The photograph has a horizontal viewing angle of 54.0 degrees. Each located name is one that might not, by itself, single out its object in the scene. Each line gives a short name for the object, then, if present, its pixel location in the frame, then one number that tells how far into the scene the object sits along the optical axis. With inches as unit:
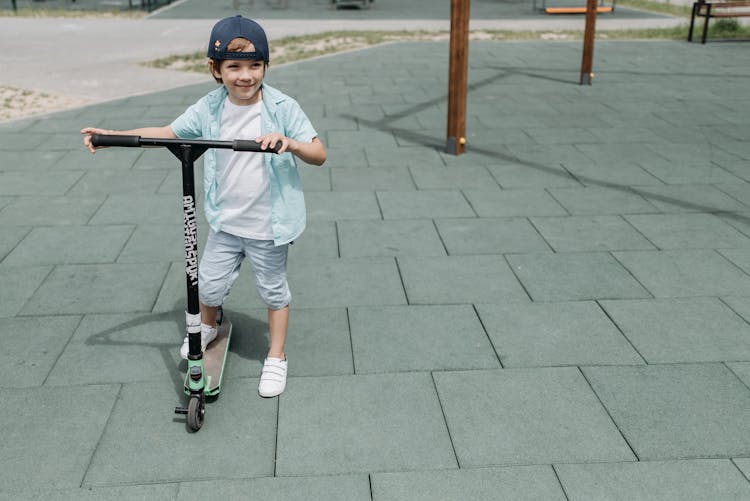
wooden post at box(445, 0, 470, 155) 262.8
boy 111.0
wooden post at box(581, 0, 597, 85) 389.7
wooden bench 548.7
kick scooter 105.8
